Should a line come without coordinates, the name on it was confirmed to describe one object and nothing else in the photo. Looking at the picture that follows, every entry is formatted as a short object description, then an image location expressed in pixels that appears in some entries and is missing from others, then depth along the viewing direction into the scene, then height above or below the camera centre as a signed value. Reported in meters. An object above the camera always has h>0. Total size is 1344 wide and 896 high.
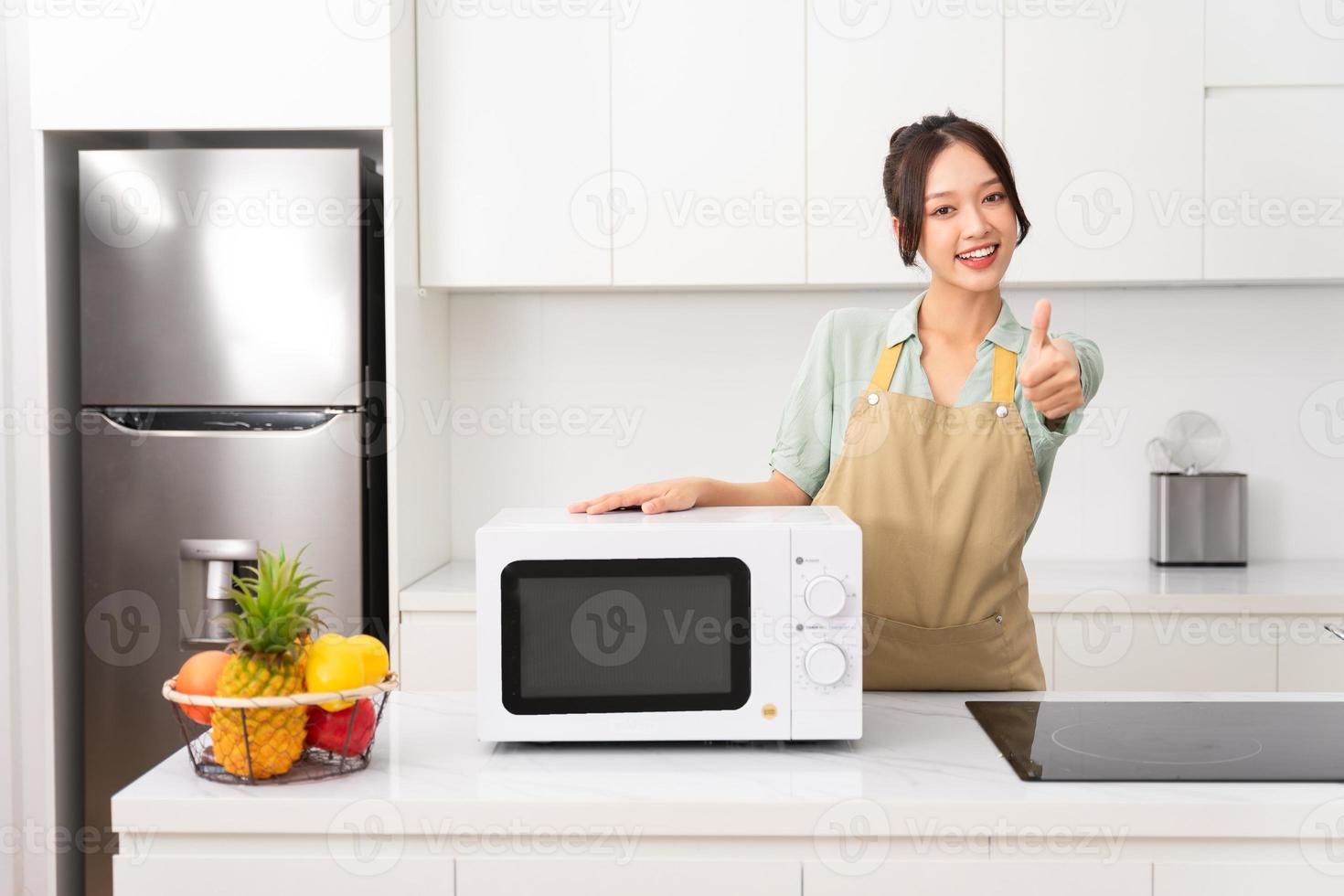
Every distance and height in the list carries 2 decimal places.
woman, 1.44 -0.07
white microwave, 1.11 -0.22
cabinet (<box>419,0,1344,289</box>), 2.39 +0.54
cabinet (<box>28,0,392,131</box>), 2.27 +0.63
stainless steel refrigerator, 2.24 +0.00
